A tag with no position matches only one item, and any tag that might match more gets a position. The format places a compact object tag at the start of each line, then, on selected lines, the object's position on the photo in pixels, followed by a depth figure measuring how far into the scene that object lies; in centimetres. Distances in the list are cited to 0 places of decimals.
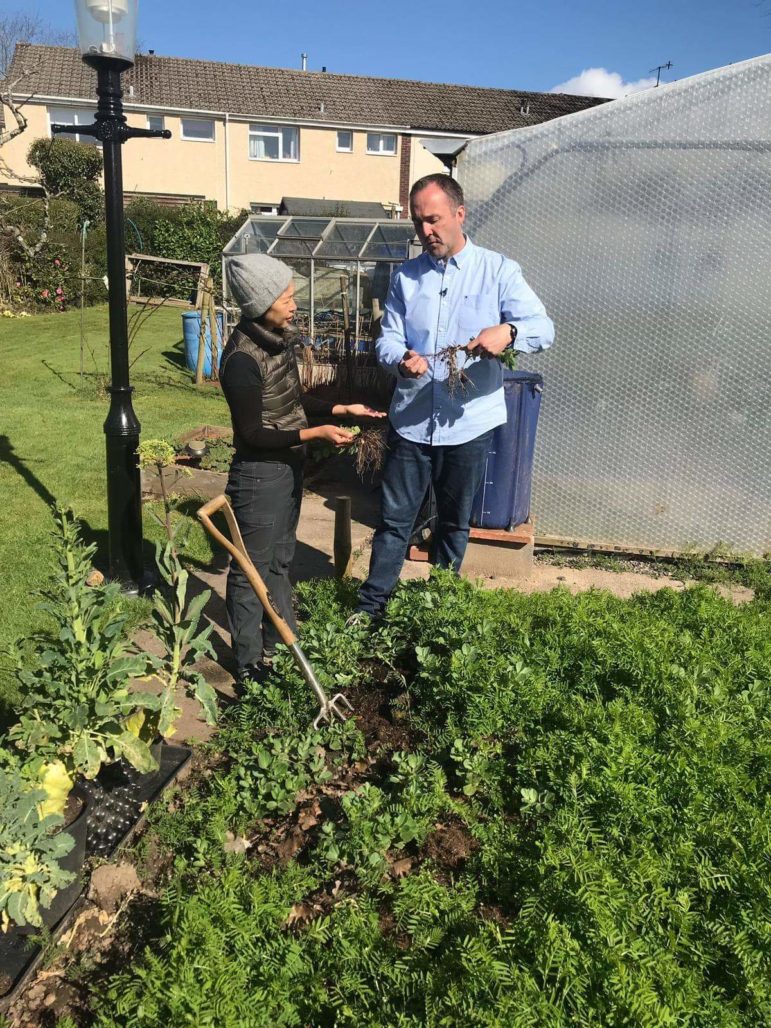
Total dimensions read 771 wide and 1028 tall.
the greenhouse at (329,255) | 1144
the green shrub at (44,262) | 1819
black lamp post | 407
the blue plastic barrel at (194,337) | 1277
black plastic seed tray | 222
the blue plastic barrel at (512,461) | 537
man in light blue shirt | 386
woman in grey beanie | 325
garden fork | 302
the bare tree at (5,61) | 3127
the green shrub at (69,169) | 2425
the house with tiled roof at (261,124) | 2964
